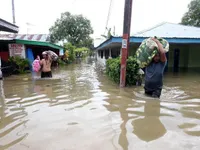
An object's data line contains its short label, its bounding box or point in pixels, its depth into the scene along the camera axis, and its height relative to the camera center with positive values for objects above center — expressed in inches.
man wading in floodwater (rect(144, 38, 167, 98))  227.6 -21.6
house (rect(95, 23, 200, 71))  441.7 +29.2
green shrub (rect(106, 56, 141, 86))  315.6 -26.7
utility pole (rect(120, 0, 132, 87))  282.7 +29.9
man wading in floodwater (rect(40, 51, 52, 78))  407.0 -21.1
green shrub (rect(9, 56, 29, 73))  522.0 -22.4
